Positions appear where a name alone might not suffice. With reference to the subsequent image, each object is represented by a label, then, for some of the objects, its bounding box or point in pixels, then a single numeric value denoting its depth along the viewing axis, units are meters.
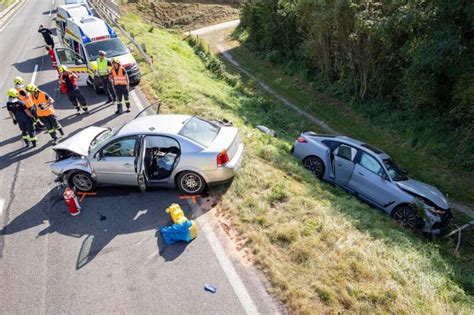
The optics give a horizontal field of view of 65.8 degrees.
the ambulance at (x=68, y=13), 20.17
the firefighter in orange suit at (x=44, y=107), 10.40
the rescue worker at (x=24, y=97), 10.45
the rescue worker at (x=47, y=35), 19.02
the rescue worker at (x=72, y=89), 12.25
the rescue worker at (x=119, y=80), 12.12
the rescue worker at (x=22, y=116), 10.31
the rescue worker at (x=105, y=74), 12.63
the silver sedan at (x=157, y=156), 7.85
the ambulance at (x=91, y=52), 14.27
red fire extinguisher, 7.73
